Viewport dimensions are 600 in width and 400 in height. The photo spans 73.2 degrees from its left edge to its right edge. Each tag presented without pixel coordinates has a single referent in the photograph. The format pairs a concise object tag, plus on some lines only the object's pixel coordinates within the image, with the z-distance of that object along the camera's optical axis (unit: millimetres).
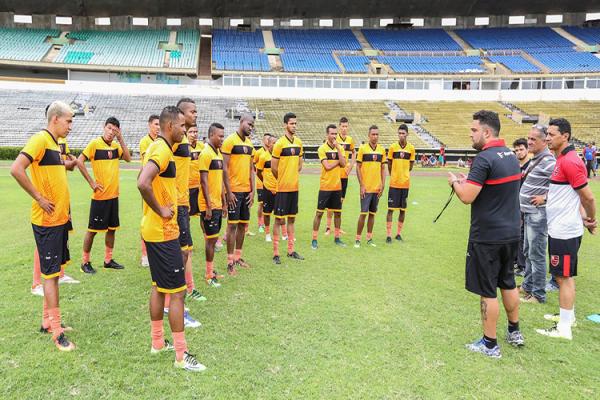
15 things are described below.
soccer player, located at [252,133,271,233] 9887
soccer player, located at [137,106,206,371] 3834
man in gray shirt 5809
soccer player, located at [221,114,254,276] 6621
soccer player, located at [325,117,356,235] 9266
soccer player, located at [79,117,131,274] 6645
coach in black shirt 4133
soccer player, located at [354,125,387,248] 8898
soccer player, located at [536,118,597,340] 4754
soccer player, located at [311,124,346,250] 8273
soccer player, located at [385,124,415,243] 9289
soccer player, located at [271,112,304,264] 7488
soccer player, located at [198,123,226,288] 6148
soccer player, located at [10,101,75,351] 4207
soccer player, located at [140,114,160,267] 6617
